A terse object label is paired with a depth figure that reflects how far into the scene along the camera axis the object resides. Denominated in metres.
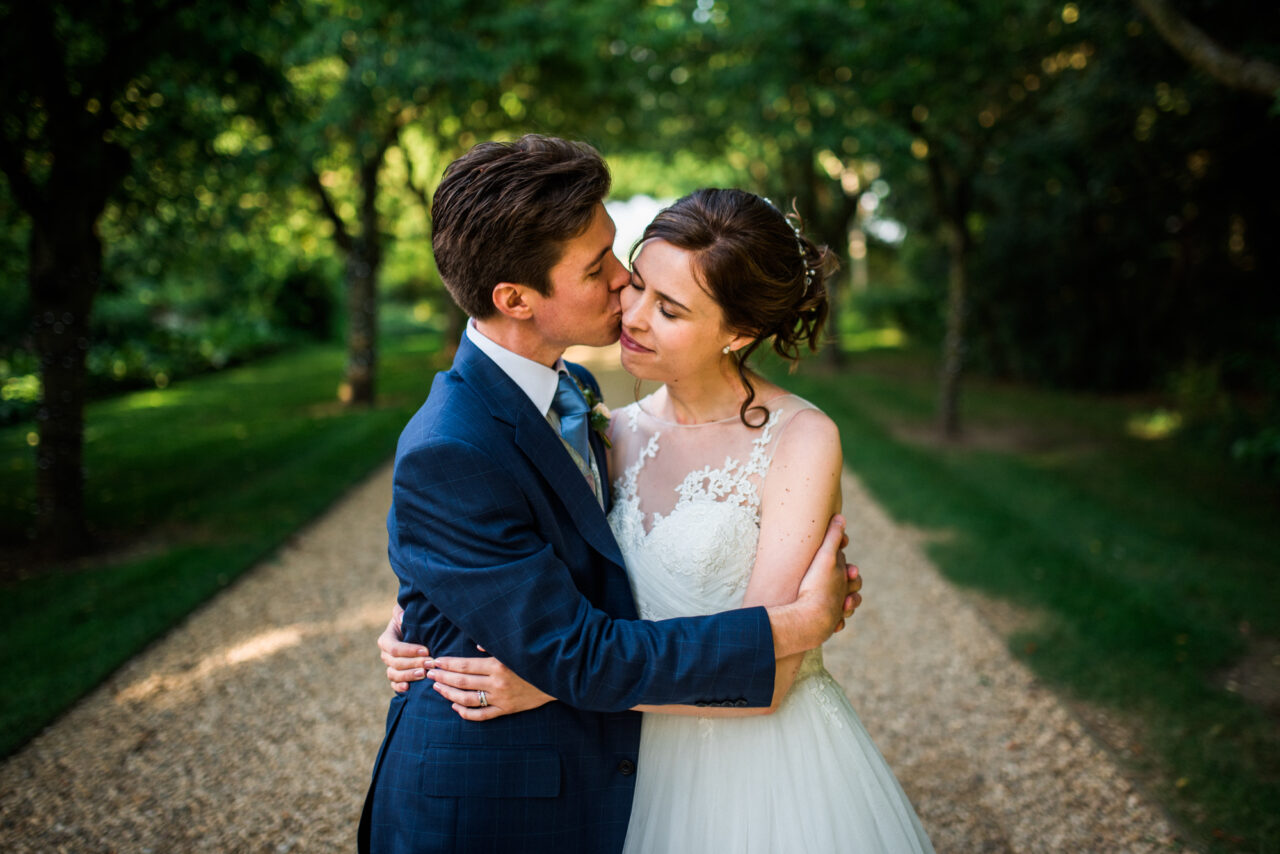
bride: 2.16
